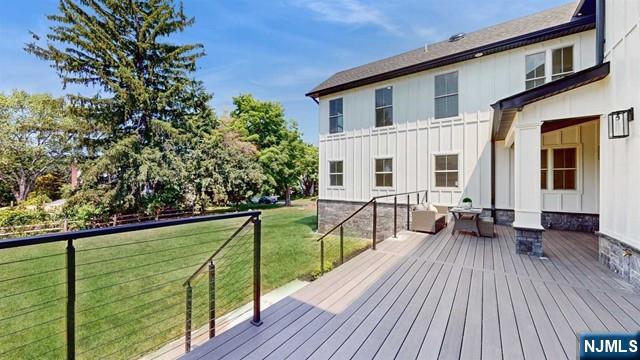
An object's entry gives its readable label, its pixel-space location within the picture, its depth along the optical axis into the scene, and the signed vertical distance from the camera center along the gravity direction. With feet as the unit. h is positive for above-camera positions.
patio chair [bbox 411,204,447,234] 21.44 -3.40
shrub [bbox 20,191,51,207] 42.52 -3.52
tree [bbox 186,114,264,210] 54.44 +2.92
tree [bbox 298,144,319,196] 90.18 +3.10
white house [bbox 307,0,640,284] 12.40 +4.01
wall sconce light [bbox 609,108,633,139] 11.20 +2.35
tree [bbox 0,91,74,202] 52.65 +8.28
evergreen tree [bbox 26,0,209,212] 44.57 +16.64
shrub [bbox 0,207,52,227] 38.19 -5.36
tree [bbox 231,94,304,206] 73.36 +12.29
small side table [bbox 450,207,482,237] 20.25 -3.21
